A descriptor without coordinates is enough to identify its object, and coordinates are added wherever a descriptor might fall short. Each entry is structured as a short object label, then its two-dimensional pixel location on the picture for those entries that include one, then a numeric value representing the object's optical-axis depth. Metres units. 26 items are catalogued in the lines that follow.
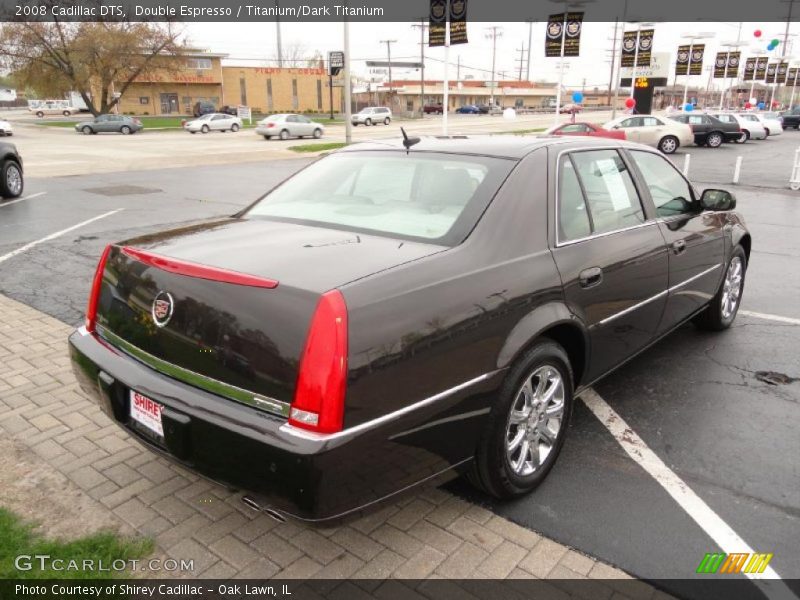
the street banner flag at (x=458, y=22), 21.98
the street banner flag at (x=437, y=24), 22.12
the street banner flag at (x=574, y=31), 28.53
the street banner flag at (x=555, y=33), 28.80
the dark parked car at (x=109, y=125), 43.97
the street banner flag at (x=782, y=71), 58.62
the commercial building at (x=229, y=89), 70.75
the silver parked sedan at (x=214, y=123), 44.06
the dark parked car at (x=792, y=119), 51.34
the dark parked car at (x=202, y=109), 60.50
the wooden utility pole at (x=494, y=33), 104.06
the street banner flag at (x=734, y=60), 46.81
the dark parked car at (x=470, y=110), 92.12
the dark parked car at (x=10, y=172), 12.00
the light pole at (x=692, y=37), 41.03
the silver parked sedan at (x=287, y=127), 36.91
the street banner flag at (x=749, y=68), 56.19
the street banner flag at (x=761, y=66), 56.53
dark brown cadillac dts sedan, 2.22
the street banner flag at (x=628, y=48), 34.62
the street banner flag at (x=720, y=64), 47.94
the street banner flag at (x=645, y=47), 34.16
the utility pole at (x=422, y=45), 54.91
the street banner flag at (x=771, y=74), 58.75
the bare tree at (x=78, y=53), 52.12
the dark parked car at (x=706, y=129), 30.27
